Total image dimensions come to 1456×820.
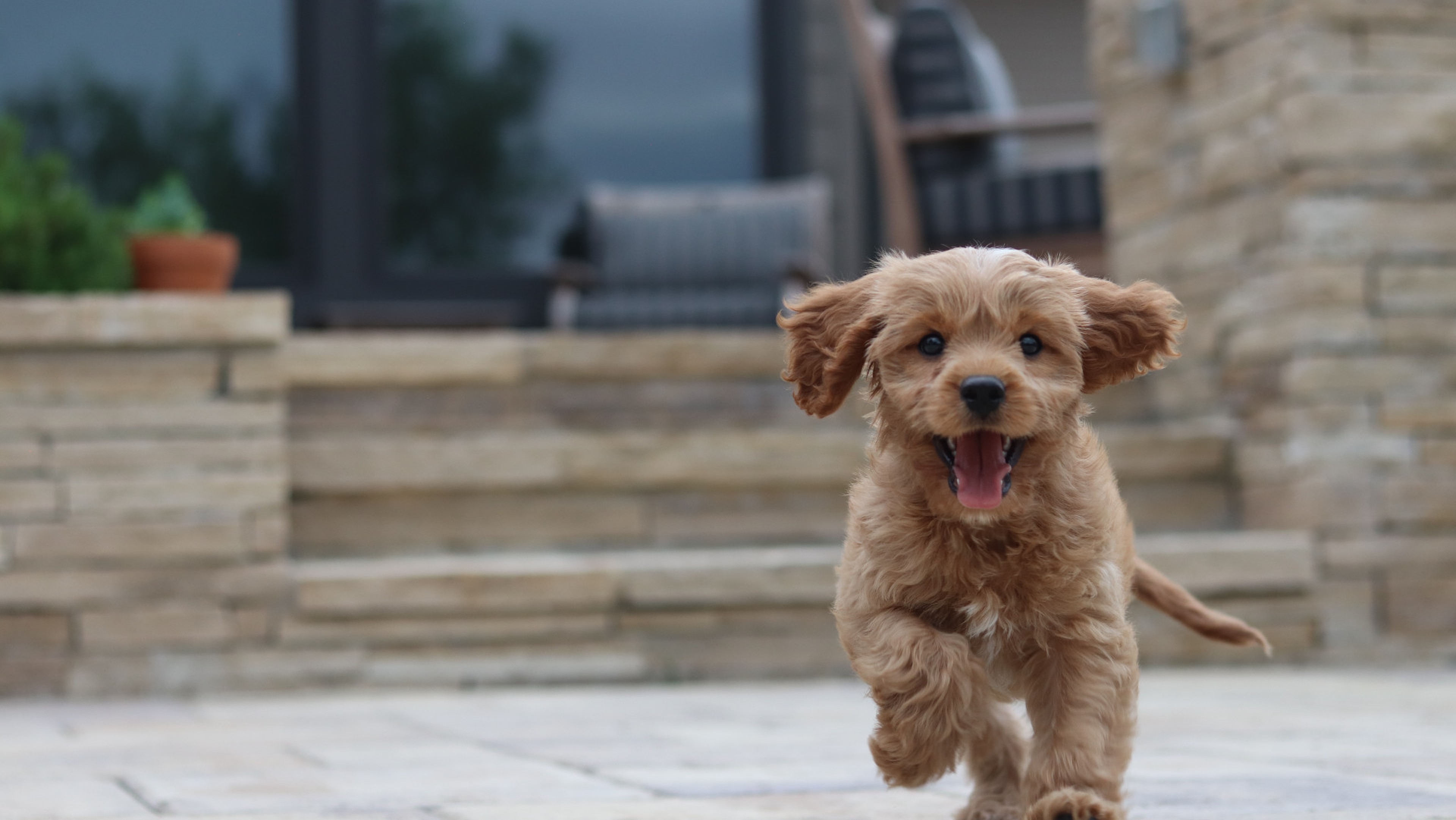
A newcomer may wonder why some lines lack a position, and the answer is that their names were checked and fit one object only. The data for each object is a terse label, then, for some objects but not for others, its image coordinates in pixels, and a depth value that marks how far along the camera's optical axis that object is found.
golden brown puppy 2.35
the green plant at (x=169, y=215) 6.15
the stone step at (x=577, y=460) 5.56
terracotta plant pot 6.04
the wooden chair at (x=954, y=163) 7.98
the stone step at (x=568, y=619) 5.12
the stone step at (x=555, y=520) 5.61
